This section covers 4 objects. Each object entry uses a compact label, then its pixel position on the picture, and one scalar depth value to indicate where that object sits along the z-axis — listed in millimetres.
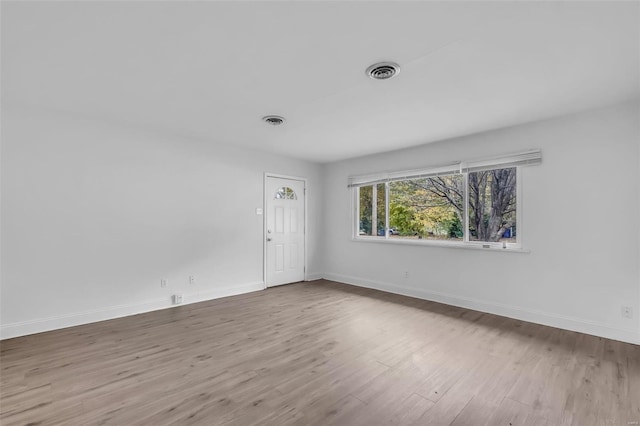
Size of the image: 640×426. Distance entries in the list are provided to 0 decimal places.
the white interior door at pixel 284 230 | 5375
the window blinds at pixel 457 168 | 3646
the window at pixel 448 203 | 3873
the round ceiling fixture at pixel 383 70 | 2293
